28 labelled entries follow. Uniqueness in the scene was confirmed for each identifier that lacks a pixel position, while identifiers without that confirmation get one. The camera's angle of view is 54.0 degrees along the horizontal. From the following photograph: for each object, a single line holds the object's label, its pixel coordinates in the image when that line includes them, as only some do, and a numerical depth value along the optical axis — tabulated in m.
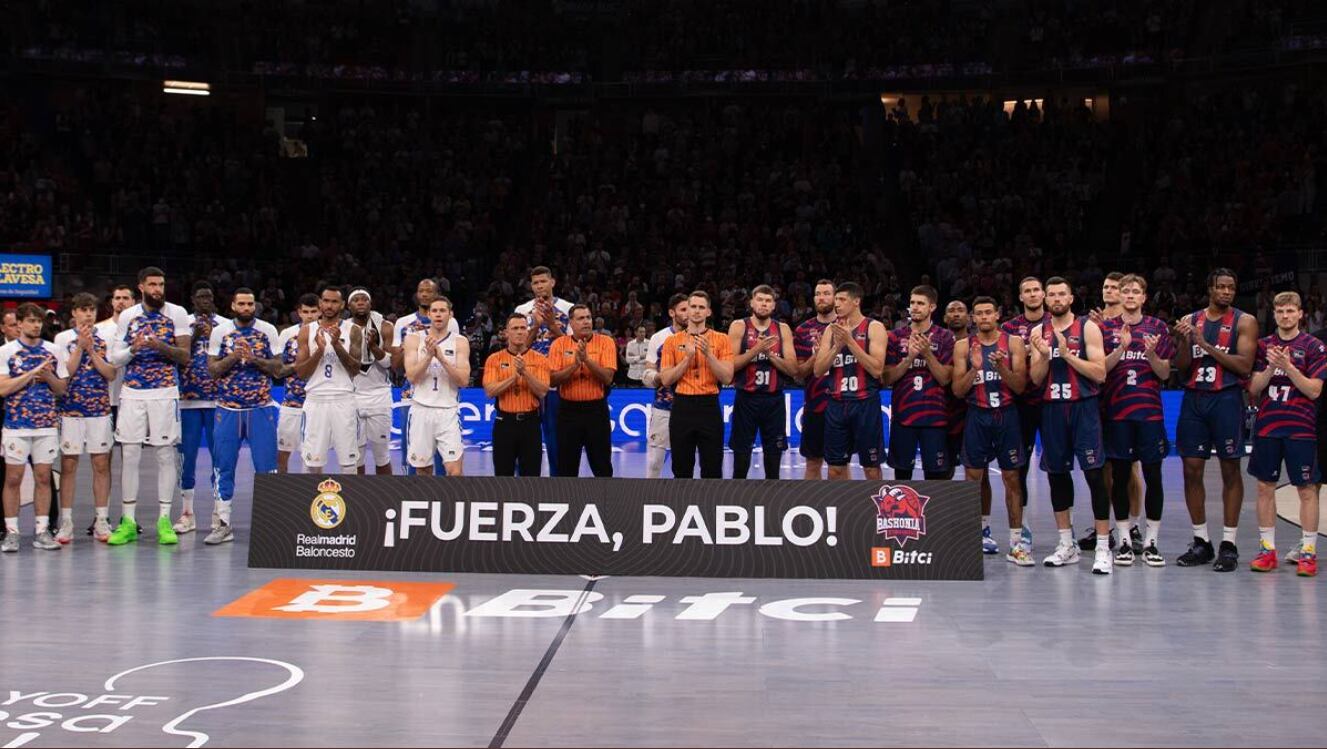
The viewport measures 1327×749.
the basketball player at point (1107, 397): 10.41
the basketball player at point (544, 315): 11.48
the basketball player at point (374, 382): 11.44
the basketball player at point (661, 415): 12.73
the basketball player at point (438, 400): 11.00
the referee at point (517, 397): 10.75
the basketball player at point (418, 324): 11.59
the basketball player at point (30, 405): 10.63
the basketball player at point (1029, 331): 10.41
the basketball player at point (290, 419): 11.80
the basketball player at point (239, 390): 11.22
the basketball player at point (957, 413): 10.66
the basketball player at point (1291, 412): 9.81
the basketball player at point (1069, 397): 9.91
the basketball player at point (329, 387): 11.06
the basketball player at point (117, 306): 11.09
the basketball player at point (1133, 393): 10.08
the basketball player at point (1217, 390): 10.04
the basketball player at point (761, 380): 10.73
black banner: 9.59
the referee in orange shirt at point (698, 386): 10.62
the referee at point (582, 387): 10.95
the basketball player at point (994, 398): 10.17
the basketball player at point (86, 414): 10.95
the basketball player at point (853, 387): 10.52
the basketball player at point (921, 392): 10.46
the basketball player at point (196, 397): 11.41
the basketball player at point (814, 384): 10.77
